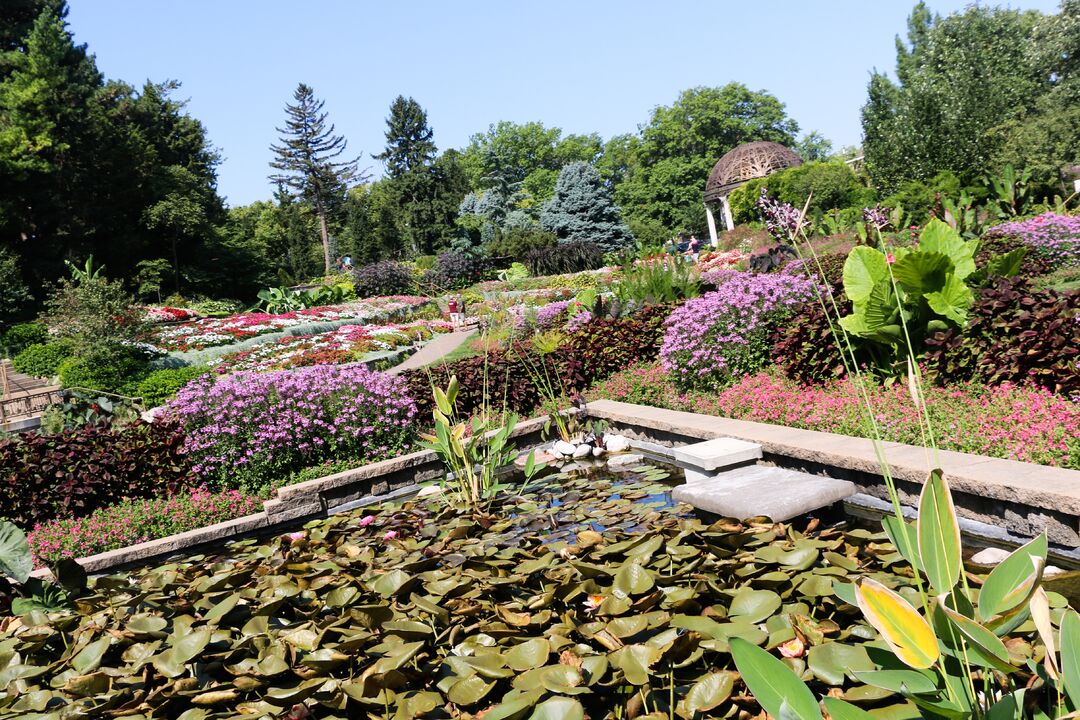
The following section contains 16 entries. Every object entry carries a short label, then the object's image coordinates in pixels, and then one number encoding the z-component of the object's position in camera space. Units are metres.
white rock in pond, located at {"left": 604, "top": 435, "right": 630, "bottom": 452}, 5.82
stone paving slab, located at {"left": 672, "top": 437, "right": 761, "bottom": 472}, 4.23
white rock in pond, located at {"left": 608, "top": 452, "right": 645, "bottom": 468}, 5.41
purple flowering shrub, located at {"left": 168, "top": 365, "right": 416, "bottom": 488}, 5.45
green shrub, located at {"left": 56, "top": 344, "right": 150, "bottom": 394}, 11.07
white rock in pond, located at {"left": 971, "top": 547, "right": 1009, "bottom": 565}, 2.86
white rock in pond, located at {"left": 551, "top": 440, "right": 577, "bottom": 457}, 5.79
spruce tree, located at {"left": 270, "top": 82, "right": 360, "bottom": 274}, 51.31
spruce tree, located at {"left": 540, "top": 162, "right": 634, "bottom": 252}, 33.81
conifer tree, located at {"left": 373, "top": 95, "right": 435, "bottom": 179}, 46.28
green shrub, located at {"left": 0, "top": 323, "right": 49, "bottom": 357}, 18.69
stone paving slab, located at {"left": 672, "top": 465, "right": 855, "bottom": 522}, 3.43
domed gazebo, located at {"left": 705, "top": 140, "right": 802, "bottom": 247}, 30.62
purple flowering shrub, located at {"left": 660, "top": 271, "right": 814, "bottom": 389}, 6.01
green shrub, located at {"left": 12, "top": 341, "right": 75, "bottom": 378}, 15.06
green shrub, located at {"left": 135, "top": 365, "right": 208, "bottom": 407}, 10.15
